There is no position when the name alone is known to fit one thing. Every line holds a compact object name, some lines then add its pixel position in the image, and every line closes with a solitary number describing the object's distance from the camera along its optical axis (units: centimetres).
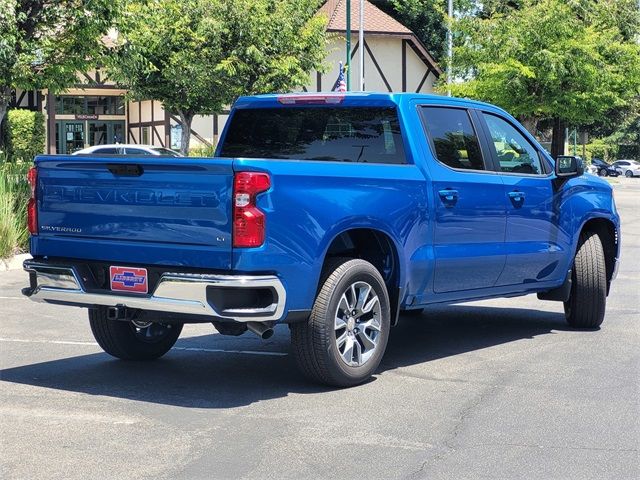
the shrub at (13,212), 1480
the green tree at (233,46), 3281
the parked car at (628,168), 7856
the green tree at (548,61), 3534
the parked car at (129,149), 3018
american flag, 2539
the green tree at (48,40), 1691
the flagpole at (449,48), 3872
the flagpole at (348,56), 2732
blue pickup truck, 626
